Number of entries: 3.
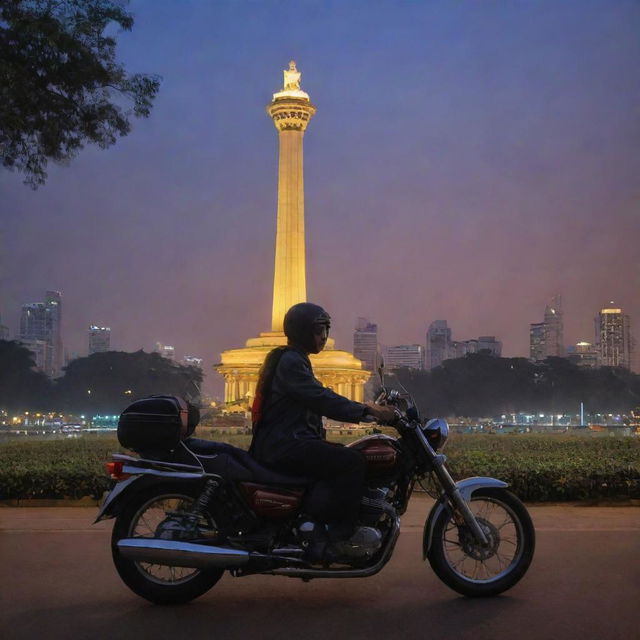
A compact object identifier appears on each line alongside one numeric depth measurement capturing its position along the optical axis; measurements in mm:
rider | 5359
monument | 64438
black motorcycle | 5398
